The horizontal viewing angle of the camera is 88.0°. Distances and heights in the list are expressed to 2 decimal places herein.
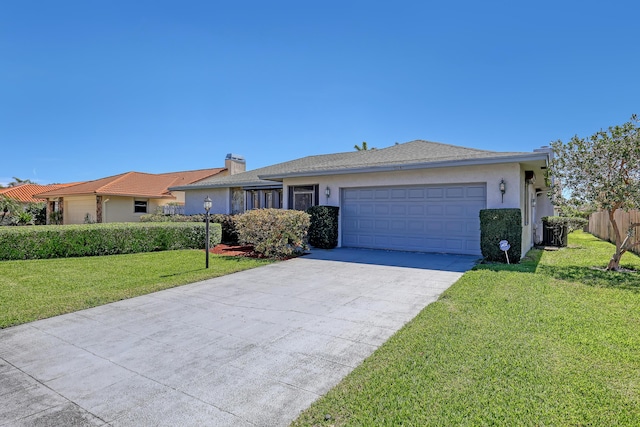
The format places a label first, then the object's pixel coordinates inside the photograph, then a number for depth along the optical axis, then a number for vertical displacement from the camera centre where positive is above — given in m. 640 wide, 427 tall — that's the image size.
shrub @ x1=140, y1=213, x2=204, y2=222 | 16.61 -0.15
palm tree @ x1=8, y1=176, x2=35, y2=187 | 41.29 +4.49
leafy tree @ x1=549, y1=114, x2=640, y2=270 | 7.84 +1.04
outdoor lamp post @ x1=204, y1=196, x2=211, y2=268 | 9.05 +0.12
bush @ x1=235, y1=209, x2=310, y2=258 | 10.58 -0.54
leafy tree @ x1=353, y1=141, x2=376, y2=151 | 32.16 +6.52
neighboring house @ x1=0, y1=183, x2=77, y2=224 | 27.95 +2.23
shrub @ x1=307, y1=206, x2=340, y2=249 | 12.28 -0.49
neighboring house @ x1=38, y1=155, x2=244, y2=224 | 21.30 +1.32
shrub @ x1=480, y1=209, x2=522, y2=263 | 9.01 -0.57
